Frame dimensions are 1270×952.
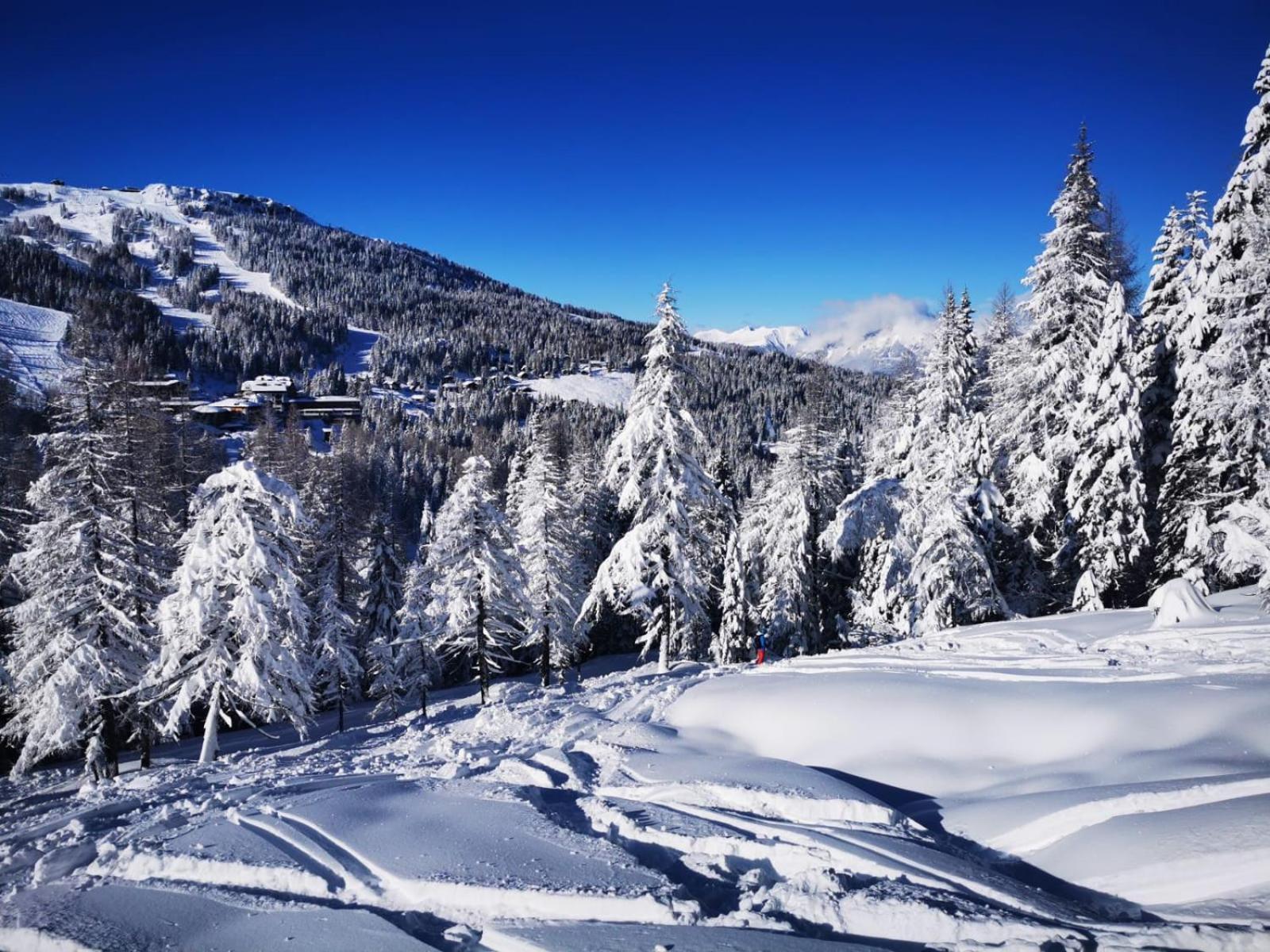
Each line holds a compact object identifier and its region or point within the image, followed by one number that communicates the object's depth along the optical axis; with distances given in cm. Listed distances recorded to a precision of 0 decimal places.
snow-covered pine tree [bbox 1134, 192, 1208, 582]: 1931
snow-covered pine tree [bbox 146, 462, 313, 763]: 1509
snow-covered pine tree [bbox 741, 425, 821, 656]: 2695
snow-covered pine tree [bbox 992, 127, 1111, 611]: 2123
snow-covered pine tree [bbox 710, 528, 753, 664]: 3108
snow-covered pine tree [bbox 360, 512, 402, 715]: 3144
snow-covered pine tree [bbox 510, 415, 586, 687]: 2852
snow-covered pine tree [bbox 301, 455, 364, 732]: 2397
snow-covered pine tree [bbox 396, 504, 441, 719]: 2903
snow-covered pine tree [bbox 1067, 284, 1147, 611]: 1883
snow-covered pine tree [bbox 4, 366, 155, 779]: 1628
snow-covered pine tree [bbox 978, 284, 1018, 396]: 3062
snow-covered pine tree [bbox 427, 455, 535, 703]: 2494
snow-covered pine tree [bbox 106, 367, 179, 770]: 1748
